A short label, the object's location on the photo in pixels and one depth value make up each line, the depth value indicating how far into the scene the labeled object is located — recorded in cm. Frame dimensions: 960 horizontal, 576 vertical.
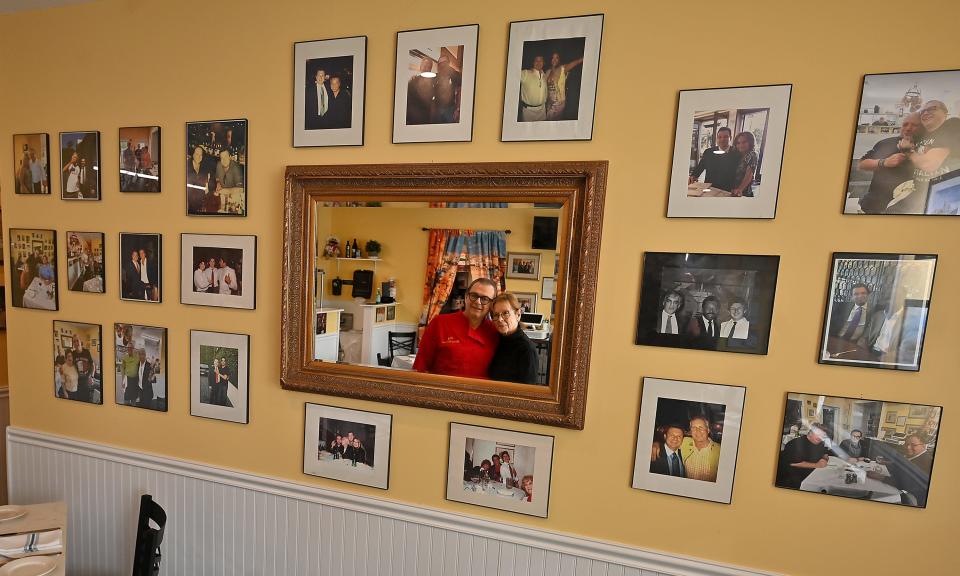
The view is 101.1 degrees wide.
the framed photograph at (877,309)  103
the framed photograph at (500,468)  133
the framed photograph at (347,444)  146
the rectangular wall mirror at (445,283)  124
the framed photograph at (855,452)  107
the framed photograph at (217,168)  149
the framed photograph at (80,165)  165
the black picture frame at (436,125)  127
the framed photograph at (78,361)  174
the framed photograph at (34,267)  174
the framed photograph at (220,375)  157
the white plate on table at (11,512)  146
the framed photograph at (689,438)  118
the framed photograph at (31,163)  171
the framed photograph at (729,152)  109
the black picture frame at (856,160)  103
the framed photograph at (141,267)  161
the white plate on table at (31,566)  124
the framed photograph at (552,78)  119
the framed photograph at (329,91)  136
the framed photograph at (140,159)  158
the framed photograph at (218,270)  152
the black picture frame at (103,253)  166
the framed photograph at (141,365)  166
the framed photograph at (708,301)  113
